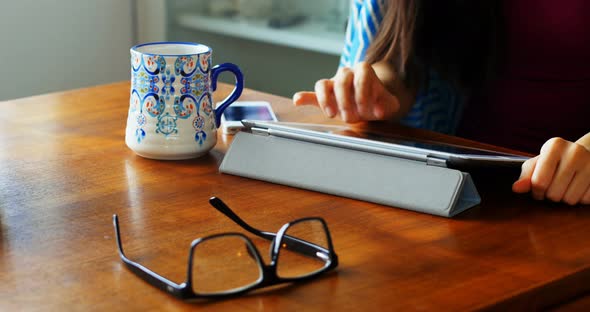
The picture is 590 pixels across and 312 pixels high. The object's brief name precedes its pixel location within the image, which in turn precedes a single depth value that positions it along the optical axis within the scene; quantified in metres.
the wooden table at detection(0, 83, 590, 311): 1.11
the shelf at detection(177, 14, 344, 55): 3.13
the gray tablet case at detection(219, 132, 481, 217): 1.29
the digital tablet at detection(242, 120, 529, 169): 1.30
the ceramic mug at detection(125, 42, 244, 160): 1.39
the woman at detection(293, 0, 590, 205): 1.76
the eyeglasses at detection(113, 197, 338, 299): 1.11
